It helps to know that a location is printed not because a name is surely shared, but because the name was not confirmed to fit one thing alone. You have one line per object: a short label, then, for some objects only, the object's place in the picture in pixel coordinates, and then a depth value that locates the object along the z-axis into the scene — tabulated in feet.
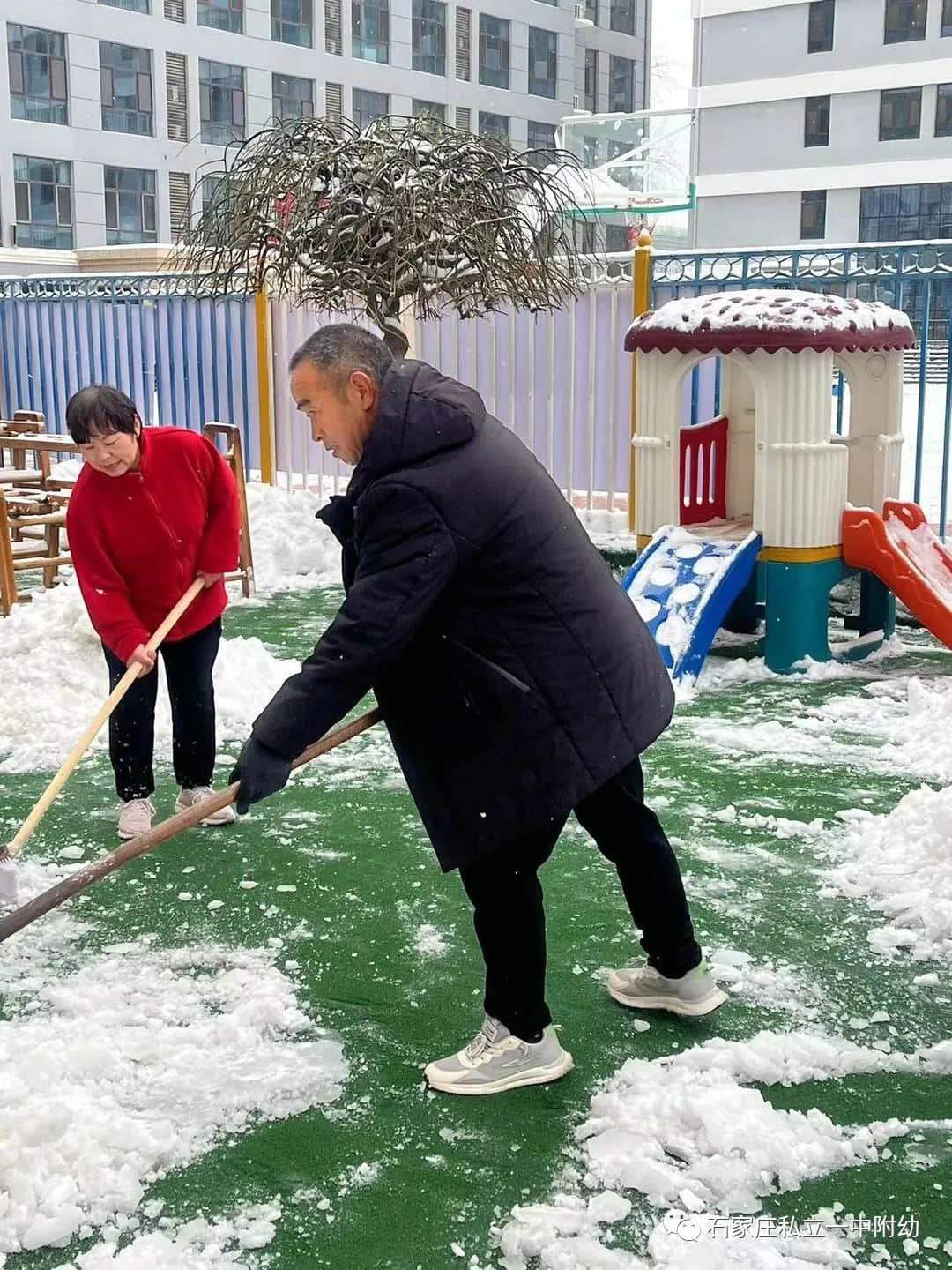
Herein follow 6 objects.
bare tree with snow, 26.37
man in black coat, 8.19
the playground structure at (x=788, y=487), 20.74
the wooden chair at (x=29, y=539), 25.27
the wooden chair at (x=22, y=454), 28.25
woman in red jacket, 13.26
